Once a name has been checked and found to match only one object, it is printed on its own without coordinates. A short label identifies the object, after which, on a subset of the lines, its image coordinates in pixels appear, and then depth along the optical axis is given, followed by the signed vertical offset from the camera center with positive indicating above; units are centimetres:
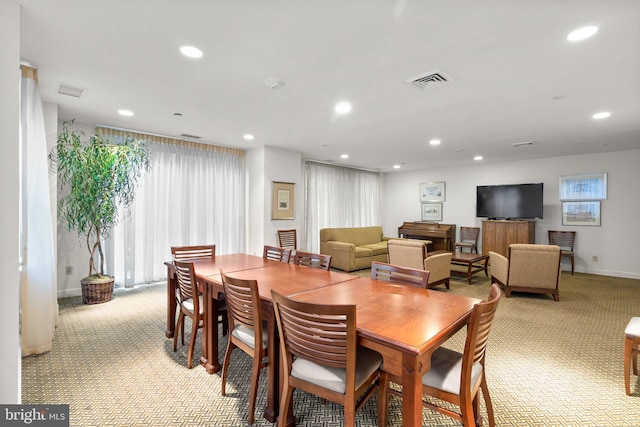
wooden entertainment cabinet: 649 -49
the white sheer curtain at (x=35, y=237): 258 -24
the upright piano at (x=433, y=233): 780 -58
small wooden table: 546 -90
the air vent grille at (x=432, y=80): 263 +119
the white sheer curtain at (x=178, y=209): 483 +2
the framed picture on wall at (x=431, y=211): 846 -1
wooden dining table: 133 -58
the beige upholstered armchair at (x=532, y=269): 432 -85
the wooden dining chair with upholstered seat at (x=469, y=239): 749 -71
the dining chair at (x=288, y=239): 608 -57
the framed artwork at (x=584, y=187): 613 +53
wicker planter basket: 404 -107
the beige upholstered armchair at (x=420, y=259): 464 -76
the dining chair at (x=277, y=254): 355 -52
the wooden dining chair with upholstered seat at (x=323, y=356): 143 -74
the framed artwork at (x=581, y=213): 622 -2
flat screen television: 661 +24
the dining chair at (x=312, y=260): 307 -52
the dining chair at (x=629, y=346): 217 -97
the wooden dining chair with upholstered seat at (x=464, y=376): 143 -86
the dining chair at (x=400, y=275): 233 -52
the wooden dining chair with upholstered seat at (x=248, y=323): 187 -73
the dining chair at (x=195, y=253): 334 -52
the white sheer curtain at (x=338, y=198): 748 +34
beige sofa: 642 -84
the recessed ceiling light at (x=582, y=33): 197 +119
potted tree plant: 380 +30
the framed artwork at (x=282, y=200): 598 +21
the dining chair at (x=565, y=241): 630 -62
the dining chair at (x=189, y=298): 248 -77
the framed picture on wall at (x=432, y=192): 841 +55
